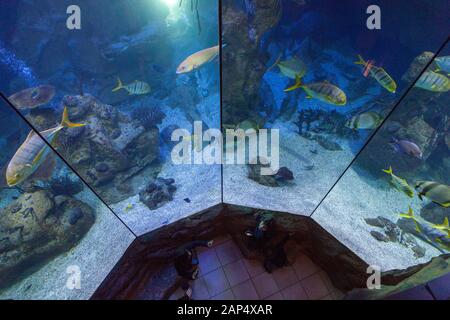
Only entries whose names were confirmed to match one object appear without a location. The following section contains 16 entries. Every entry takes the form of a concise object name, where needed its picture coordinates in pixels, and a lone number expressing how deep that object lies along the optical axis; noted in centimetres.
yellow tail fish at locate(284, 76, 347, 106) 279
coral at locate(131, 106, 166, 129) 605
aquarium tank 350
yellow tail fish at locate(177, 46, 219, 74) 261
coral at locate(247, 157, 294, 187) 430
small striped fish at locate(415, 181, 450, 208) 235
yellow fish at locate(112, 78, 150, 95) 397
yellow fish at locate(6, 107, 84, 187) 226
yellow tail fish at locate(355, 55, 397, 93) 313
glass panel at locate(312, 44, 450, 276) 323
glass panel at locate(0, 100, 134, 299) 321
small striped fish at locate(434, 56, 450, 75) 374
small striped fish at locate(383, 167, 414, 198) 300
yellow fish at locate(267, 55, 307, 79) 355
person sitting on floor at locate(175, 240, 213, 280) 366
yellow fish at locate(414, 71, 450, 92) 324
